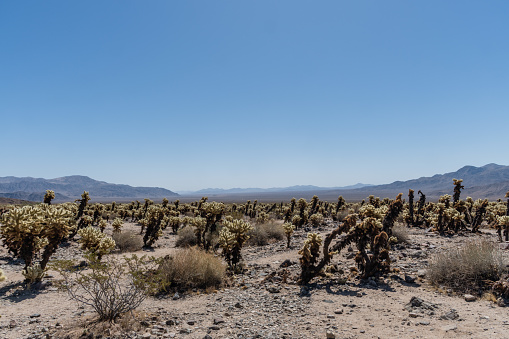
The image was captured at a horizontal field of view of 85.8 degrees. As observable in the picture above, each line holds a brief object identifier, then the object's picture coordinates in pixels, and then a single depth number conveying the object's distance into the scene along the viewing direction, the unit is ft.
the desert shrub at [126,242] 58.23
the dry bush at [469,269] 27.40
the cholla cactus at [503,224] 50.42
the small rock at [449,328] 20.07
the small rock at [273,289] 30.50
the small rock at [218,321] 22.98
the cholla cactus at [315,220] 83.78
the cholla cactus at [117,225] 66.54
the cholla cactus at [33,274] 31.65
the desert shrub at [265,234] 65.05
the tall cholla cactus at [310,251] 32.59
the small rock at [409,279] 31.24
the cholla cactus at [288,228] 54.03
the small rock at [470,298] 25.28
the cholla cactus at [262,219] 92.45
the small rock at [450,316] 21.80
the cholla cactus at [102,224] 65.05
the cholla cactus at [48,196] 62.39
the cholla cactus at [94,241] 40.32
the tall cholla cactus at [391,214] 34.27
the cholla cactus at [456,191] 74.40
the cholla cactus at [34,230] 31.48
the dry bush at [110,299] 21.74
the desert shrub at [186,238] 63.27
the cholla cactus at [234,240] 39.06
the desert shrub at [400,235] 51.07
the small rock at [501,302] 23.34
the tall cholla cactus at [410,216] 71.48
